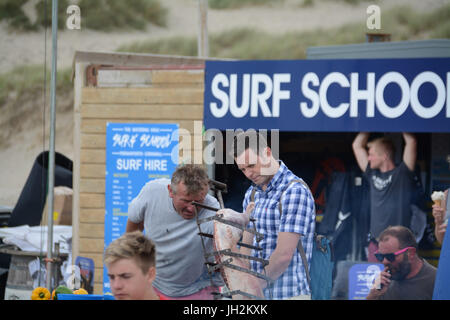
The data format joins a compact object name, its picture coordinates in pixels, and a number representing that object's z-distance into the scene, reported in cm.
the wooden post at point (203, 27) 1266
